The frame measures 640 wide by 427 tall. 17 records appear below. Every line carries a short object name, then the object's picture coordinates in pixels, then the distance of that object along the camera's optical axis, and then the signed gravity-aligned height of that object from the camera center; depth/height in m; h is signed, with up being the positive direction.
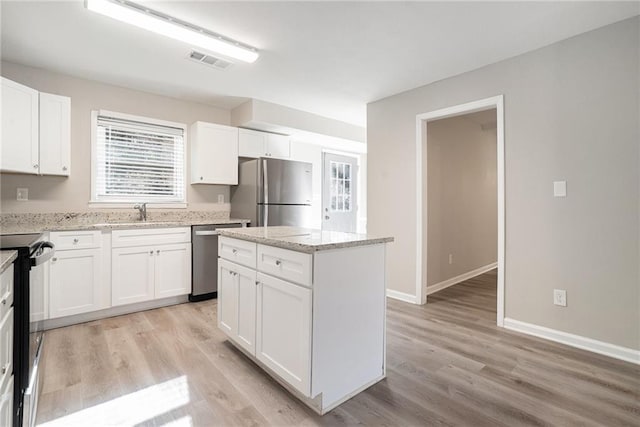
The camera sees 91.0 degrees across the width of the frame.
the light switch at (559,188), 2.44 +0.21
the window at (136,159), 3.41 +0.65
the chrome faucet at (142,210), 3.58 +0.06
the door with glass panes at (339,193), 5.55 +0.42
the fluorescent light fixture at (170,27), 2.06 +1.37
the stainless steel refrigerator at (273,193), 3.92 +0.30
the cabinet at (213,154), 3.85 +0.78
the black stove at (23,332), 1.28 -0.49
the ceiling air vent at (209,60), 2.77 +1.42
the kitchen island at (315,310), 1.59 -0.53
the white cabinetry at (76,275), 2.71 -0.53
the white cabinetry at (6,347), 1.09 -0.49
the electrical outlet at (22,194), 2.92 +0.20
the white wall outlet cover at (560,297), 2.46 -0.64
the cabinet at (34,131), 2.58 +0.75
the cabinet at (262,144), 4.21 +1.00
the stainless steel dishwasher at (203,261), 3.48 -0.52
